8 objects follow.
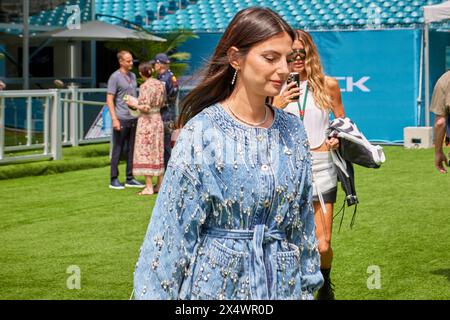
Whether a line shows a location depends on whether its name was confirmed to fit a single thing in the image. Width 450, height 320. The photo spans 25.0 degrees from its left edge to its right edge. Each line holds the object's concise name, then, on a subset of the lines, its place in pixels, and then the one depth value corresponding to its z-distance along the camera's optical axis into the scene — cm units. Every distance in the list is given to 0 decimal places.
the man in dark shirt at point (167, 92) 1329
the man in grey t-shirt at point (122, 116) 1358
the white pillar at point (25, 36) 2180
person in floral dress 1296
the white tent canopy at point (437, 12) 1816
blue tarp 2045
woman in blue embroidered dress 331
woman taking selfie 653
